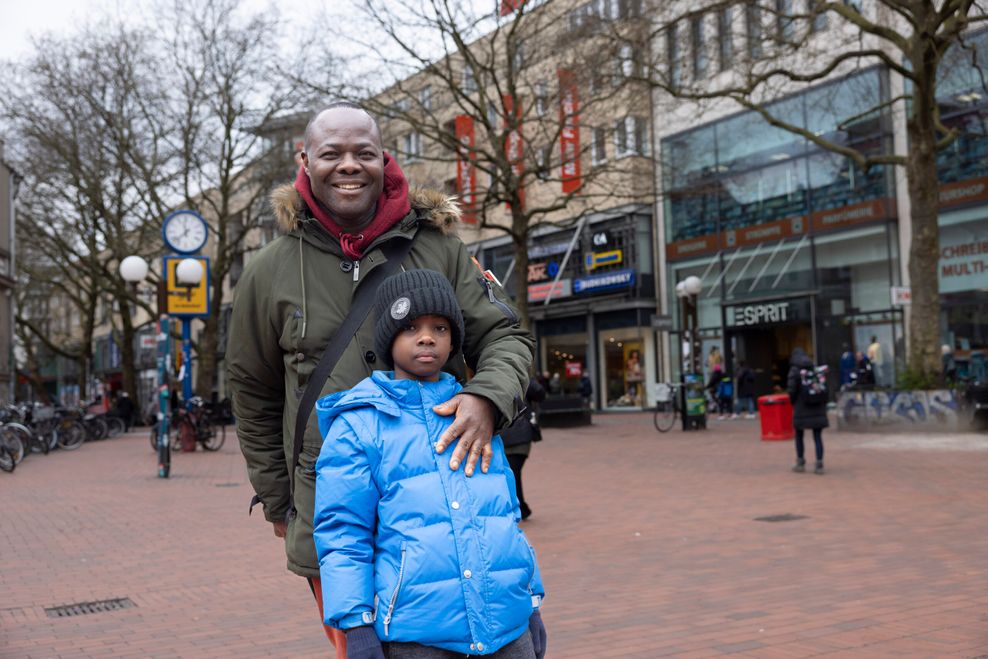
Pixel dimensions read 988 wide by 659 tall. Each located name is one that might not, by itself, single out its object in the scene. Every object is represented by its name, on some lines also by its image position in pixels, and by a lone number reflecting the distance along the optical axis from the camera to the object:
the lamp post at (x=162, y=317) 15.45
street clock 18.27
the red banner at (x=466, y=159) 22.72
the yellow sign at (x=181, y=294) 19.06
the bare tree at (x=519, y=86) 19.94
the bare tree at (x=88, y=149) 28.38
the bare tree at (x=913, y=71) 17.17
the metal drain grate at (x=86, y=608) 6.24
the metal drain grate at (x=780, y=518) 9.08
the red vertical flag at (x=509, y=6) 21.16
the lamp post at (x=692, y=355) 22.94
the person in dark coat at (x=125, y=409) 33.28
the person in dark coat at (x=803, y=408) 12.48
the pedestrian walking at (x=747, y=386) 28.30
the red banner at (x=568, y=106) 20.56
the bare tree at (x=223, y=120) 28.41
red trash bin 18.28
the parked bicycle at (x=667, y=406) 23.28
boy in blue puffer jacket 2.23
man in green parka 2.58
